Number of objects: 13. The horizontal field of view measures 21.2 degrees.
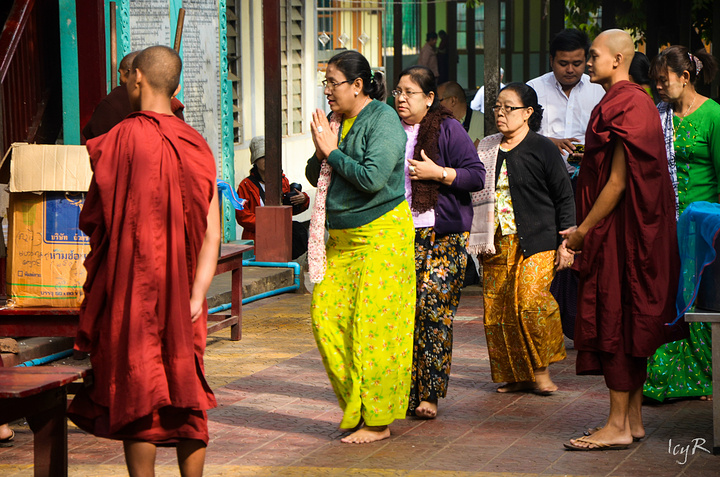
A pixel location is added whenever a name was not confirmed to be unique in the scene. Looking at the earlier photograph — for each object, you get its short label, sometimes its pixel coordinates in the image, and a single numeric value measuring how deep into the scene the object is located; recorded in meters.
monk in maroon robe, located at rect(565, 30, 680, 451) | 9.01
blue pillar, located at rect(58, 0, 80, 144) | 15.41
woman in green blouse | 10.91
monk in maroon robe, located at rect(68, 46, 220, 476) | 6.84
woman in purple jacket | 10.59
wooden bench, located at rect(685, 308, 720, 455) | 9.01
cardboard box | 9.79
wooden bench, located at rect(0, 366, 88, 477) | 6.88
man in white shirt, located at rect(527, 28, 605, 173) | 14.23
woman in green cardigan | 9.58
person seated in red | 19.22
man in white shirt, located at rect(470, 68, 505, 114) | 21.66
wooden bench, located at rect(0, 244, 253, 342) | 10.31
